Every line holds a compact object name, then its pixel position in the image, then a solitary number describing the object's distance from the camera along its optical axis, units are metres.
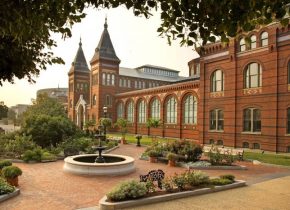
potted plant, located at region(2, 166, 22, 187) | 11.92
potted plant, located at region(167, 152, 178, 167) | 18.62
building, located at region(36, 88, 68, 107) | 106.56
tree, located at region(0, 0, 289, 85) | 4.15
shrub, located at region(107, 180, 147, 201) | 9.70
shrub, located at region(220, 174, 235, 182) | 13.16
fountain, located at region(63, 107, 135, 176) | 15.14
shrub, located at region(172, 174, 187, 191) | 11.45
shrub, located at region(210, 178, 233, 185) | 12.47
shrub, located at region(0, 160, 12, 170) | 14.55
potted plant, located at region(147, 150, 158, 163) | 20.26
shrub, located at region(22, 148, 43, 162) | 19.42
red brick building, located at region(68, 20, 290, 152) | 24.97
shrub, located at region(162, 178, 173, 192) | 11.09
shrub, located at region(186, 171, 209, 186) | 11.84
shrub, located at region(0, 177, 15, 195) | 10.60
